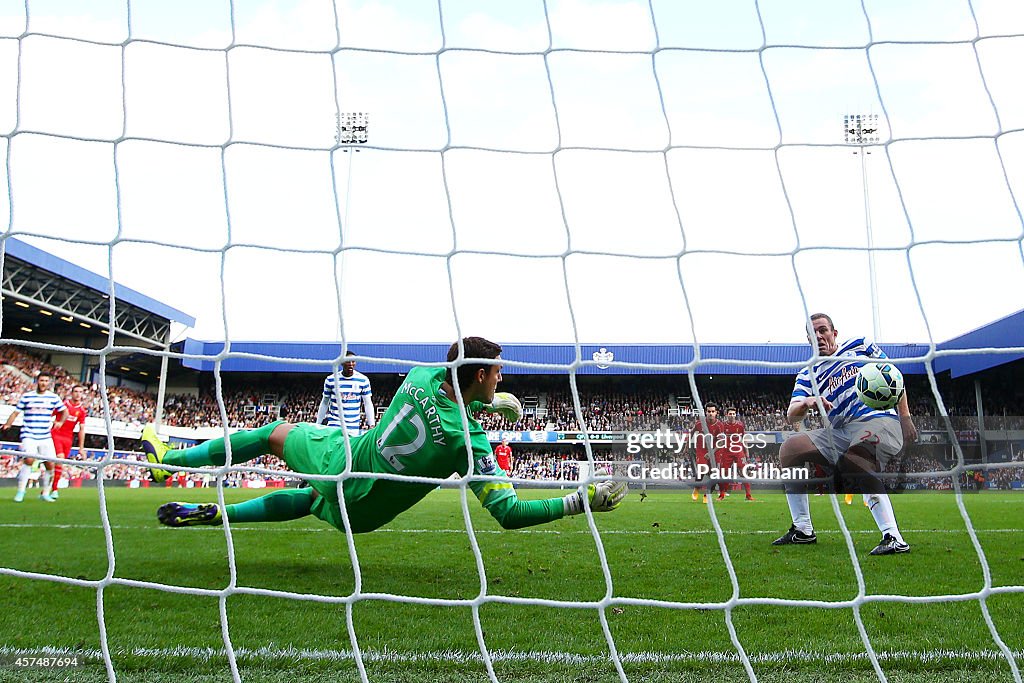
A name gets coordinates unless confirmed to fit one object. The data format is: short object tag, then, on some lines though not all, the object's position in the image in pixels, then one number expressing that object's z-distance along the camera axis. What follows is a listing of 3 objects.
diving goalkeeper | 2.85
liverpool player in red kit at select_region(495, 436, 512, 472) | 13.02
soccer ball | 3.99
